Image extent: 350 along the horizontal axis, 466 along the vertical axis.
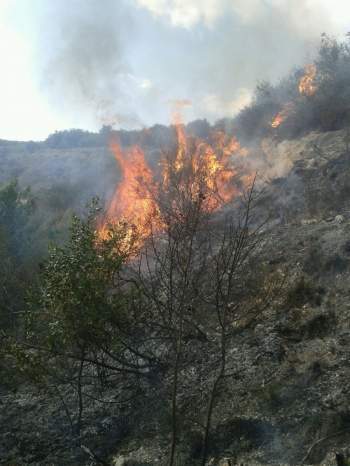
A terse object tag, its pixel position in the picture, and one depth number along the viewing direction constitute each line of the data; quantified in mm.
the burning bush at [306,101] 30000
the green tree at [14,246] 18703
